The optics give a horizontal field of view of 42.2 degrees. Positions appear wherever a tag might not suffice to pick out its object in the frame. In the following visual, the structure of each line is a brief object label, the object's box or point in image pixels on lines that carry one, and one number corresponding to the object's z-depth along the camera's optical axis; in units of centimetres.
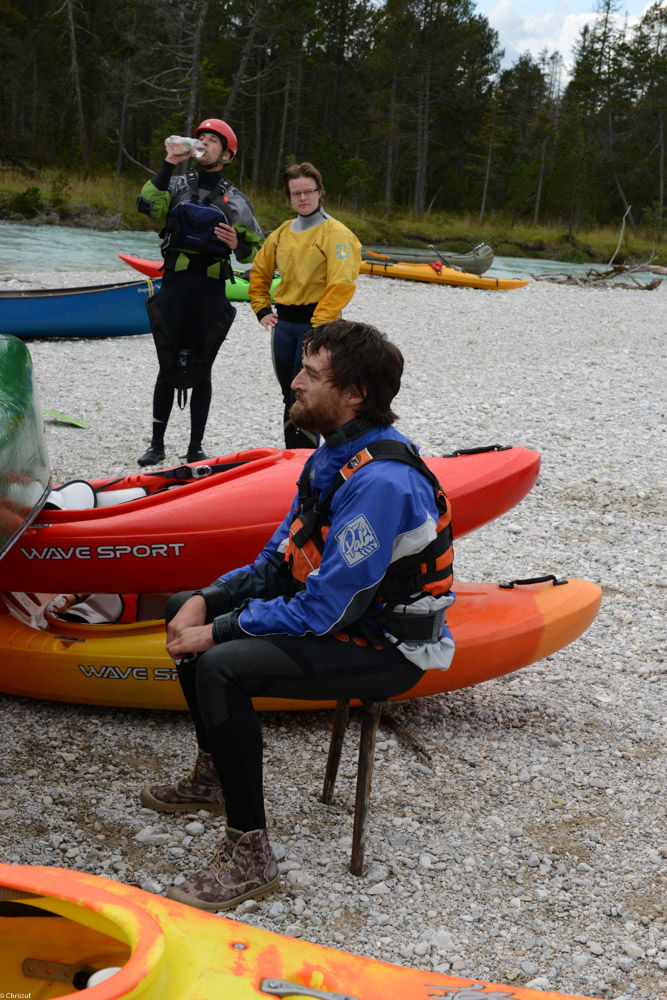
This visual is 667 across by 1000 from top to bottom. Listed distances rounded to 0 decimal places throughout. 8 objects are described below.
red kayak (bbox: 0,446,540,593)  293
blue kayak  936
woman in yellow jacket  439
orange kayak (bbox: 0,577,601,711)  291
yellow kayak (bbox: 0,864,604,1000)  146
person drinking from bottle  465
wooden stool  221
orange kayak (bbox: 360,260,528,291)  1767
